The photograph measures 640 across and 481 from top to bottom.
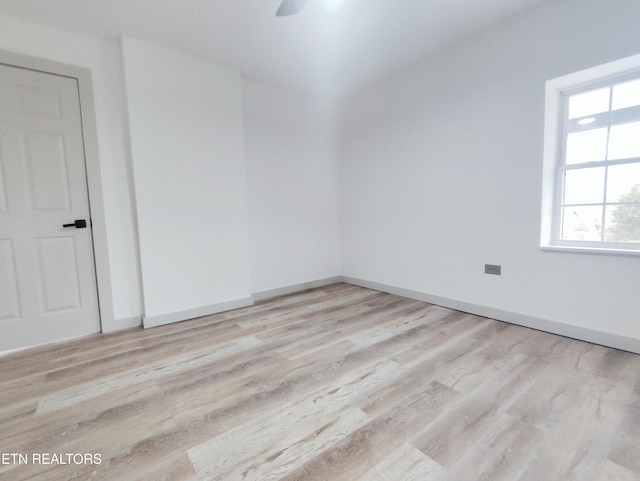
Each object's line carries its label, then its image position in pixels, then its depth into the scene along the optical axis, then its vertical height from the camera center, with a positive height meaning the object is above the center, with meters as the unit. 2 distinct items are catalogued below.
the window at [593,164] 2.14 +0.35
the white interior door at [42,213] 2.29 +0.05
